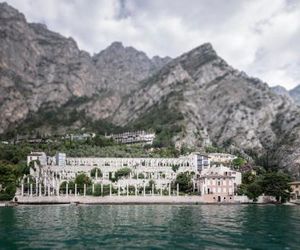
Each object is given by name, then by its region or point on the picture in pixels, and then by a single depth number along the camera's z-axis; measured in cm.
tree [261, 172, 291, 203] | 7968
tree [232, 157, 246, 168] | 10851
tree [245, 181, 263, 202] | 8024
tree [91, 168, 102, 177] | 9735
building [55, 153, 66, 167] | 10453
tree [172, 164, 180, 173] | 10192
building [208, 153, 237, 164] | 11485
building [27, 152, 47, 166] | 9887
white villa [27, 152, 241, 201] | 8409
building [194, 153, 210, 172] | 10627
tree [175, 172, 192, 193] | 8859
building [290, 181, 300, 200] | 9344
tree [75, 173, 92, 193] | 8466
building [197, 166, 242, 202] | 8233
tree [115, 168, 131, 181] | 9461
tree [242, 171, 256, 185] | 9187
